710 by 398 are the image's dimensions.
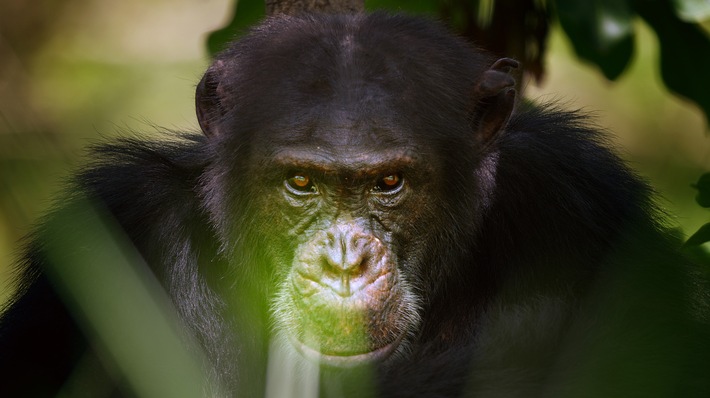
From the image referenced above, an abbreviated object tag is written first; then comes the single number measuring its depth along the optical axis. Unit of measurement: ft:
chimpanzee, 28.25
